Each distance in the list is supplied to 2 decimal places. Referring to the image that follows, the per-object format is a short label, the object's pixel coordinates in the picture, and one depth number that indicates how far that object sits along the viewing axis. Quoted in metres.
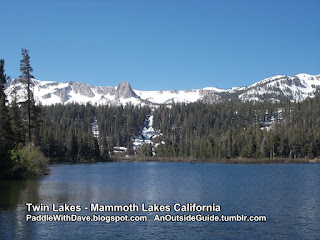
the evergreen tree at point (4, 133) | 55.22
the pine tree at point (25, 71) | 68.12
